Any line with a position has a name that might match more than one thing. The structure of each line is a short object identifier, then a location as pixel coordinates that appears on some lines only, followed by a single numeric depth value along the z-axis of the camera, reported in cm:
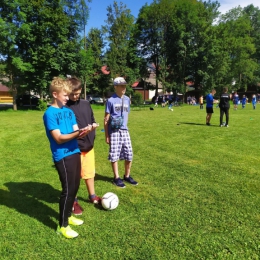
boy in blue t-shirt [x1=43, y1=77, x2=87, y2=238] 288
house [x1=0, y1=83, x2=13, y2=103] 5208
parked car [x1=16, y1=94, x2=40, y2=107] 3324
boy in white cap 461
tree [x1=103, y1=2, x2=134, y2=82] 3559
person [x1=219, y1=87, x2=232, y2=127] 1245
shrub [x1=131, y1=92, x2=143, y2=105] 3829
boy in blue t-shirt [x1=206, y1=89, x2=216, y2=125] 1328
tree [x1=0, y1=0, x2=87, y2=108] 2492
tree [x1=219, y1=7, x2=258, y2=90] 4350
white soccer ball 387
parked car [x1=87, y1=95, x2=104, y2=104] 4196
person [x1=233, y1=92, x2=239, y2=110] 2655
